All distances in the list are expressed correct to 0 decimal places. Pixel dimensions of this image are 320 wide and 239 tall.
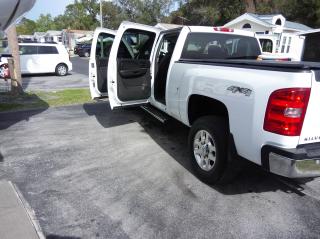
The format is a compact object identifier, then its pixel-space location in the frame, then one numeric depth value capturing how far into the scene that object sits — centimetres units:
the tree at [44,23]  11318
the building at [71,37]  5606
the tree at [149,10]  6719
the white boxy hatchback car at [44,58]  1653
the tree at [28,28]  10356
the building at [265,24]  2583
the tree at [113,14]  7176
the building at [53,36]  6462
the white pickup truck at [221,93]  292
